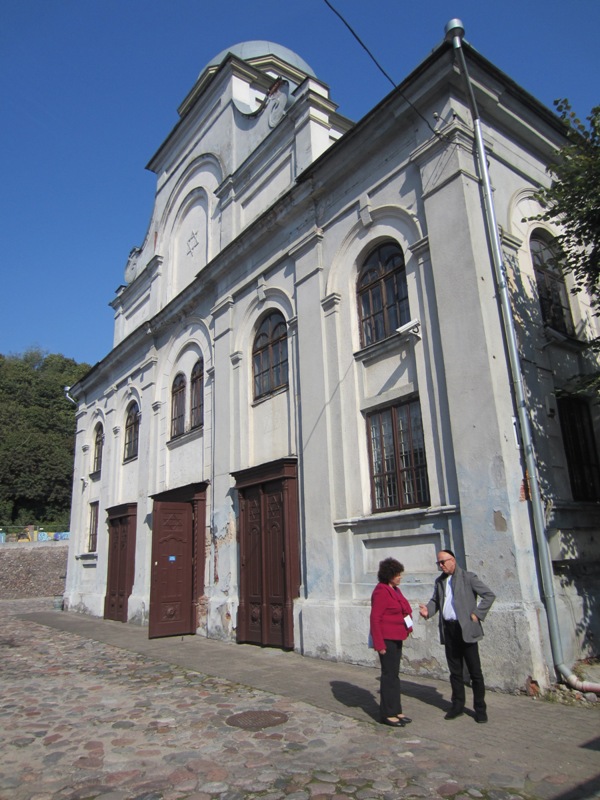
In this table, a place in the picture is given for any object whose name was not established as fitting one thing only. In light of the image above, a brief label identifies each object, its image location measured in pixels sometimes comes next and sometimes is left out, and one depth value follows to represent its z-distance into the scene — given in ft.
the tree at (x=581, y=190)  24.44
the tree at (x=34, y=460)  142.72
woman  18.84
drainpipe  22.26
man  18.63
